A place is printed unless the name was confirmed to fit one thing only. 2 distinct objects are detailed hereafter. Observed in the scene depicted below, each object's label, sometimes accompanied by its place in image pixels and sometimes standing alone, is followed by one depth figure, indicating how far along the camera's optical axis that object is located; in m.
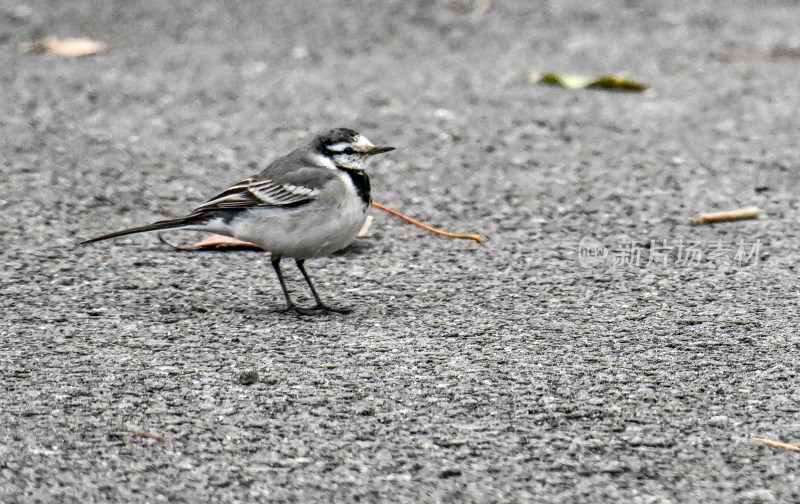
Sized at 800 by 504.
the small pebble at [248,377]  9.23
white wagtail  11.22
